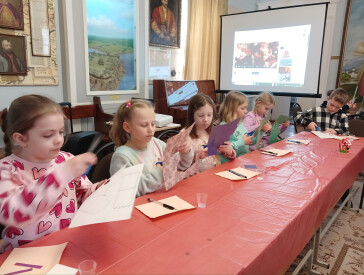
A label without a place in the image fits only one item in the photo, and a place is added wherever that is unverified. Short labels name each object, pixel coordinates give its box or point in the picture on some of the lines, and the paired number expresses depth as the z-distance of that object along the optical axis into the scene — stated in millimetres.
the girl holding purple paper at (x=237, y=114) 2320
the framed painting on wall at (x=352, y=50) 5051
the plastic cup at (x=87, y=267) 685
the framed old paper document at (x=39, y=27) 2801
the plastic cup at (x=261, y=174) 1494
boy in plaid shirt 3039
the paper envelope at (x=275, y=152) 1982
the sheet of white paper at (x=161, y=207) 1021
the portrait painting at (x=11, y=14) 2574
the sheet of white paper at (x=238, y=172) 1463
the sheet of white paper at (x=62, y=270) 698
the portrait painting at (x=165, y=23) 4086
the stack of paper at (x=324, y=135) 2664
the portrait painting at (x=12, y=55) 2648
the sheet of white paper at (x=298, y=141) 2408
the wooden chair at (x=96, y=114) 3295
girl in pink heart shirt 771
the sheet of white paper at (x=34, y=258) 715
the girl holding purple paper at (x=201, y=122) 1935
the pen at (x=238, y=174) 1472
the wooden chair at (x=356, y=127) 3244
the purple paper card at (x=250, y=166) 1676
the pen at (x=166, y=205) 1064
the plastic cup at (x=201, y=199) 1120
